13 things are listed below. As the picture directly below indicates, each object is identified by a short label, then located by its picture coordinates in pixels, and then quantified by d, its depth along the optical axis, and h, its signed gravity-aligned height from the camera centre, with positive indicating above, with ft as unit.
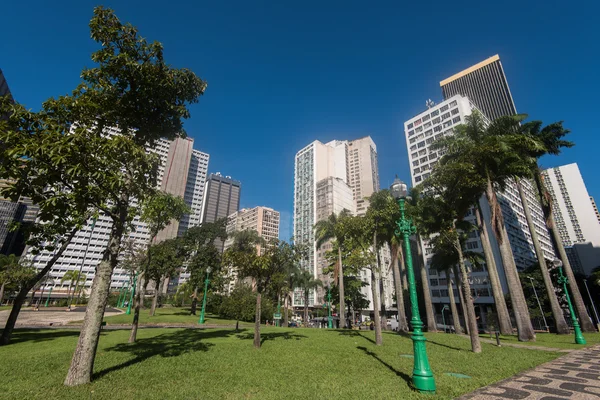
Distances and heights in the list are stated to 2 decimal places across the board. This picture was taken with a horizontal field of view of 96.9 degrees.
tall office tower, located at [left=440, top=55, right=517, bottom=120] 482.69 +389.30
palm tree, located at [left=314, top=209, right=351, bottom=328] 121.82 +32.13
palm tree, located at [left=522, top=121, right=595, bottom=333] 97.71 +55.42
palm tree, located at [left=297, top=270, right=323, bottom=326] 176.55 +12.65
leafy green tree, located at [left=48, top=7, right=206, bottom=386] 22.41 +17.64
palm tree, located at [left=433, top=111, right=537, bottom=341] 70.13 +37.93
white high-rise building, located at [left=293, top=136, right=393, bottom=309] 344.28 +171.07
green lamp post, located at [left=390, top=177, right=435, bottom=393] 23.77 -2.10
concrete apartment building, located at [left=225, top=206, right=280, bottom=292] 467.52 +137.47
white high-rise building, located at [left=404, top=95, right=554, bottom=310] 204.85 +90.61
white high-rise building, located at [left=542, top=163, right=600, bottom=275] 352.69 +123.31
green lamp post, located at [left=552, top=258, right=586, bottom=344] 60.29 -5.38
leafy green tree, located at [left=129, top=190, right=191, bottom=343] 46.03 +15.64
